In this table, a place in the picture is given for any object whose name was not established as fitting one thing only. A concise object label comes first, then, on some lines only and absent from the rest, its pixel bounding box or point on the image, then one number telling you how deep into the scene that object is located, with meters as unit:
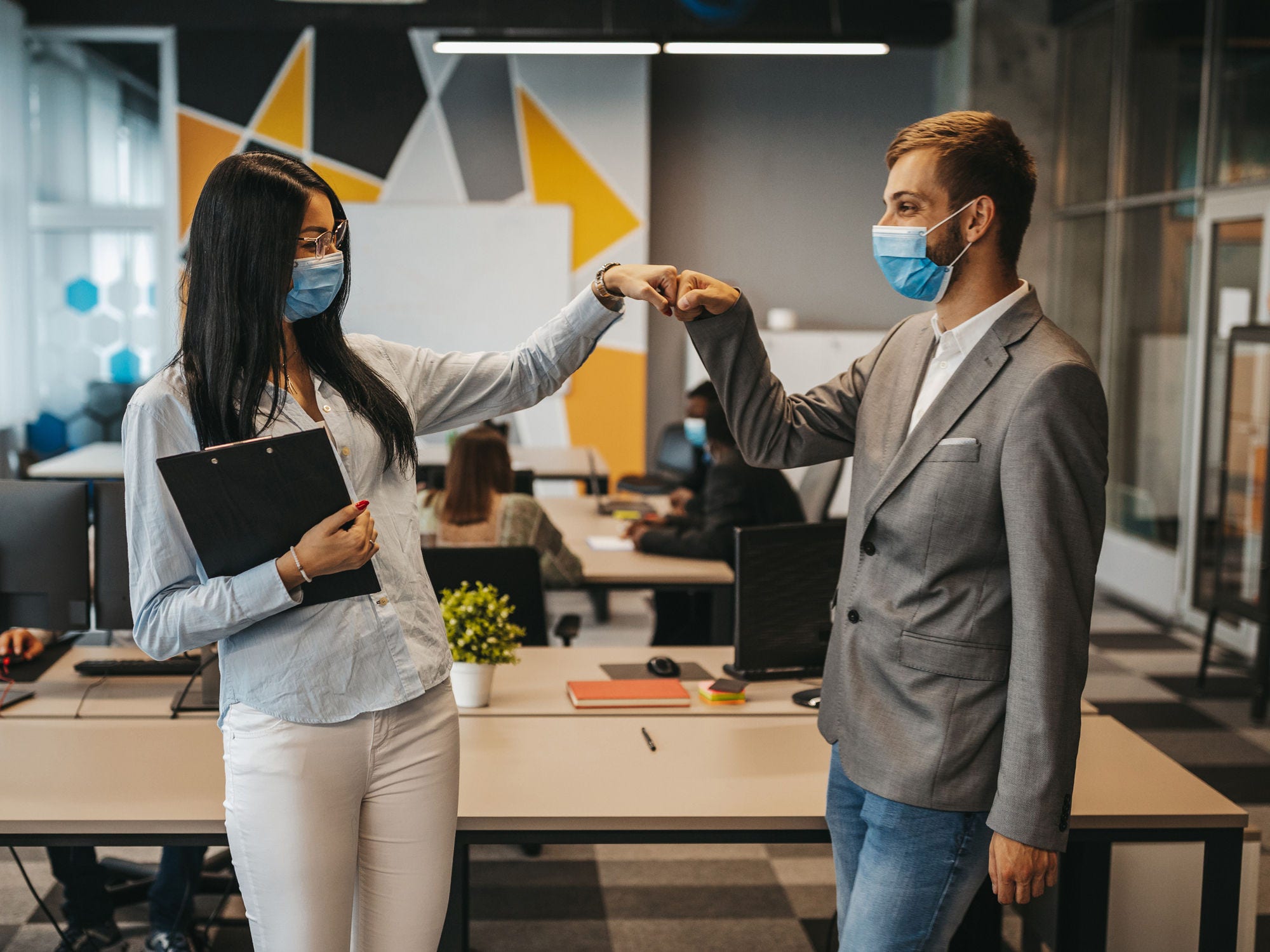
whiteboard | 7.64
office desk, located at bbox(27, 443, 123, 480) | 5.70
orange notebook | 2.54
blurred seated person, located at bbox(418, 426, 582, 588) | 3.78
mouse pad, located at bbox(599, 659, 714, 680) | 2.76
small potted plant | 2.47
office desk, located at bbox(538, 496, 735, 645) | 3.98
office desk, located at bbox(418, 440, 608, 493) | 6.02
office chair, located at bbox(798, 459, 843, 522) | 5.01
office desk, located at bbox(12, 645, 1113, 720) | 2.49
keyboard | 2.69
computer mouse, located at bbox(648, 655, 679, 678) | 2.75
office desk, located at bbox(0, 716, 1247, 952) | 1.93
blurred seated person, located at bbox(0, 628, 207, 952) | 2.62
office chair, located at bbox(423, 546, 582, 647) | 3.16
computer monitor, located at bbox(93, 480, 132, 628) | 2.54
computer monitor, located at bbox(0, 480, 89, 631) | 2.49
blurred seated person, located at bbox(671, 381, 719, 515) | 4.49
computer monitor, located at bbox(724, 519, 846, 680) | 2.61
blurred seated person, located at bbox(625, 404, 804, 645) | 3.99
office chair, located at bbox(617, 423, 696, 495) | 6.09
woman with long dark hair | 1.45
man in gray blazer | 1.40
